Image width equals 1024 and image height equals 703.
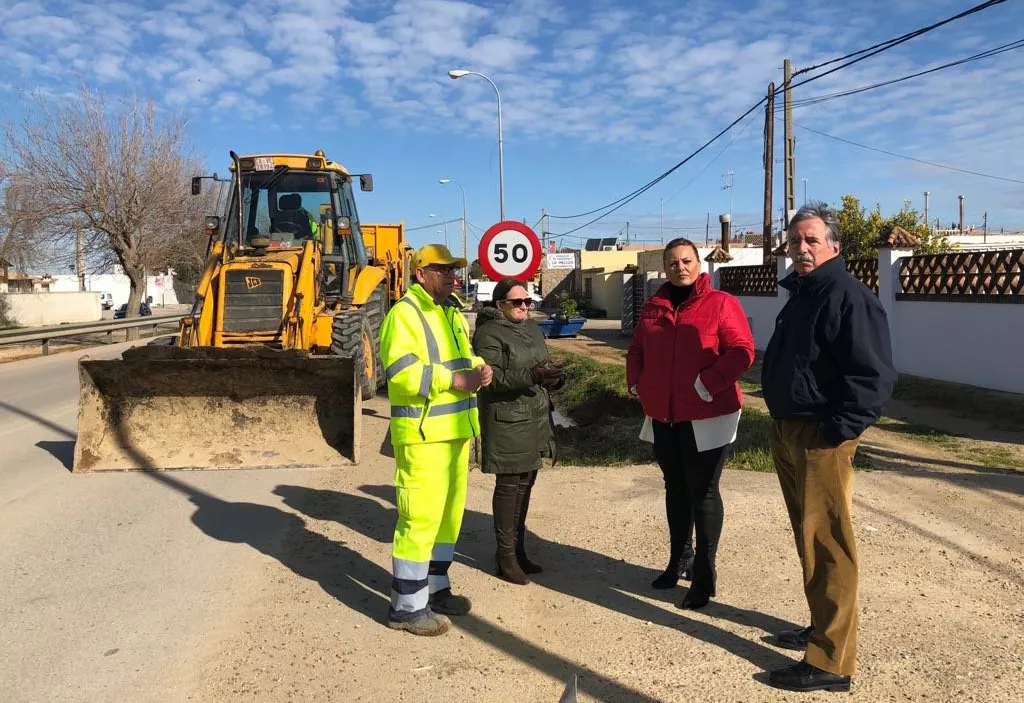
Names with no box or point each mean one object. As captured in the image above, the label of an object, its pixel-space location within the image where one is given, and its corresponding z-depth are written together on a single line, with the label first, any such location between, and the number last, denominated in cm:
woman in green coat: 413
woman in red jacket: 374
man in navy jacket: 291
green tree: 2328
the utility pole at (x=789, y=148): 1850
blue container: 2370
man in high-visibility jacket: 355
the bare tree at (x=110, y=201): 2364
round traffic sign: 636
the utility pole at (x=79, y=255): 2509
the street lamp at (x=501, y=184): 2716
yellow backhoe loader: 686
